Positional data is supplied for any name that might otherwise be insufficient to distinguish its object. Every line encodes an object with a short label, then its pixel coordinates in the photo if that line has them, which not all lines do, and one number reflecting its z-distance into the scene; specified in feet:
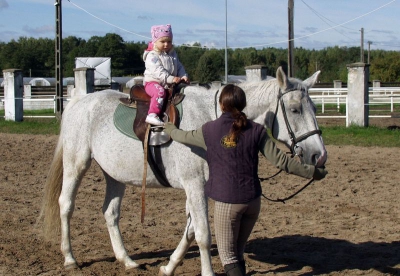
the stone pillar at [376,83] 113.06
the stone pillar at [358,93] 53.06
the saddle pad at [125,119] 17.01
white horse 14.32
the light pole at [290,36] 77.22
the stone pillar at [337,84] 107.57
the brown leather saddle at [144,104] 15.85
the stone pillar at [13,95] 63.87
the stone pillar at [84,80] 58.13
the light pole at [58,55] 65.72
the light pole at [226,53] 77.36
